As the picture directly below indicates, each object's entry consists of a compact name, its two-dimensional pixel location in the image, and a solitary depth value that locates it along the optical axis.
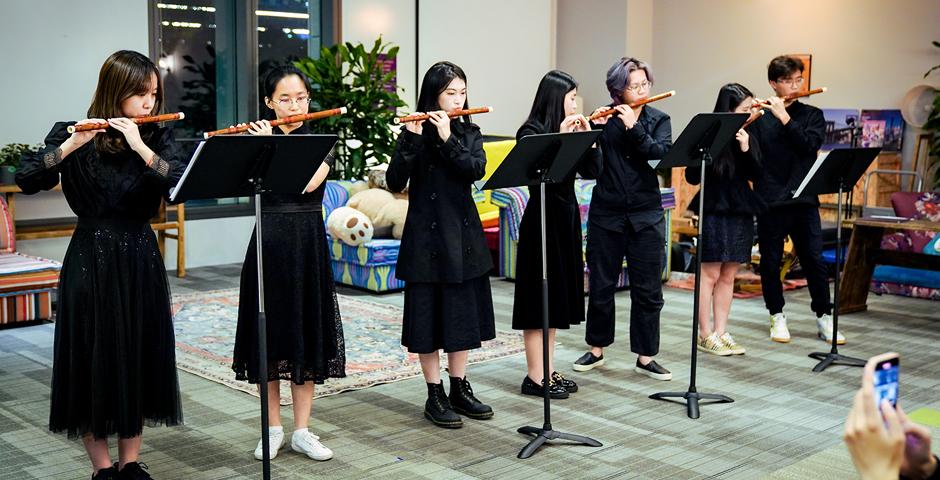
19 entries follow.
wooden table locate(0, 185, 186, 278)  6.71
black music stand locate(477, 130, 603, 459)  3.55
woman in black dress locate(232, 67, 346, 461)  3.50
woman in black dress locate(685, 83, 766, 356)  5.10
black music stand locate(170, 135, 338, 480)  2.85
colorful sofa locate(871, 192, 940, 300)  6.82
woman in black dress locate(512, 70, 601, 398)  4.30
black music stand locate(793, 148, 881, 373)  4.82
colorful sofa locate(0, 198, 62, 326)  5.80
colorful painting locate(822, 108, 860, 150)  9.14
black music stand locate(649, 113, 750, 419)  4.12
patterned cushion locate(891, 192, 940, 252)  6.79
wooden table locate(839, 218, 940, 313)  6.46
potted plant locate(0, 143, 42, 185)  6.61
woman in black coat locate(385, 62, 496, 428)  3.88
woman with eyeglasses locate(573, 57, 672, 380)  4.52
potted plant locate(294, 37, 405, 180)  7.92
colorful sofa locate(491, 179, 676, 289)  6.99
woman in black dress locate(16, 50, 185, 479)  3.06
